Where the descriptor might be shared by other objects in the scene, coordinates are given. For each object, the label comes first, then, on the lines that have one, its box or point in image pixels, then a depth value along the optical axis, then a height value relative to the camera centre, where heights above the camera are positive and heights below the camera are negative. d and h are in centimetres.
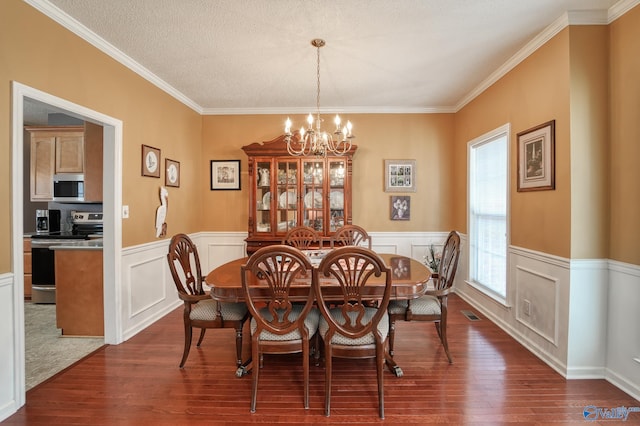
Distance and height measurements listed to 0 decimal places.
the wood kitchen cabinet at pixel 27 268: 388 -73
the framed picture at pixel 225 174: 445 +54
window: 326 +1
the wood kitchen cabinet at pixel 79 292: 288 -76
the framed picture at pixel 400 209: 440 +3
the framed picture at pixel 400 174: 439 +53
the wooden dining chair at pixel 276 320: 183 -68
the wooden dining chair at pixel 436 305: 235 -73
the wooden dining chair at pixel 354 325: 179 -70
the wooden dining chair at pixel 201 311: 224 -74
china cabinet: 407 +27
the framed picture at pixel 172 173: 356 +45
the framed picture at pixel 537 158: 241 +45
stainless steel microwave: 409 +32
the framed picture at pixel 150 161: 315 +53
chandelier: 249 +65
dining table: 197 -48
